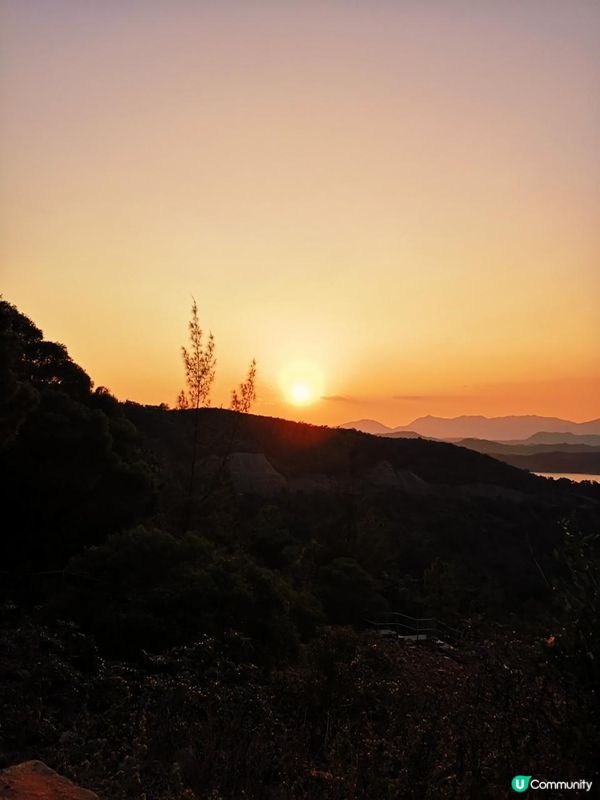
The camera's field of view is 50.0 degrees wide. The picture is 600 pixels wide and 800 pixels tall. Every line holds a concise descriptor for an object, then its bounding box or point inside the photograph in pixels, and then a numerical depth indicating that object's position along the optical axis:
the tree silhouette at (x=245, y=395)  22.38
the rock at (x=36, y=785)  5.18
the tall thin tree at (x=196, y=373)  21.38
